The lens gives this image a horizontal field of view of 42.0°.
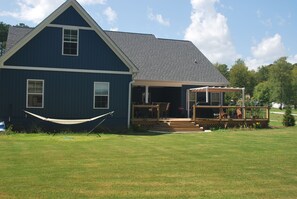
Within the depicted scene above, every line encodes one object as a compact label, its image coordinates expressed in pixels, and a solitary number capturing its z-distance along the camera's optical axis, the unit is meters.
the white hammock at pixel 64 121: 16.63
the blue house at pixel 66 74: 18.11
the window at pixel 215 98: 25.97
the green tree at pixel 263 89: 79.39
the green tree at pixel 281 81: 82.69
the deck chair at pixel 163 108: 23.08
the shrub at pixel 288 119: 23.52
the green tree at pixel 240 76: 81.06
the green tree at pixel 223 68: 96.75
